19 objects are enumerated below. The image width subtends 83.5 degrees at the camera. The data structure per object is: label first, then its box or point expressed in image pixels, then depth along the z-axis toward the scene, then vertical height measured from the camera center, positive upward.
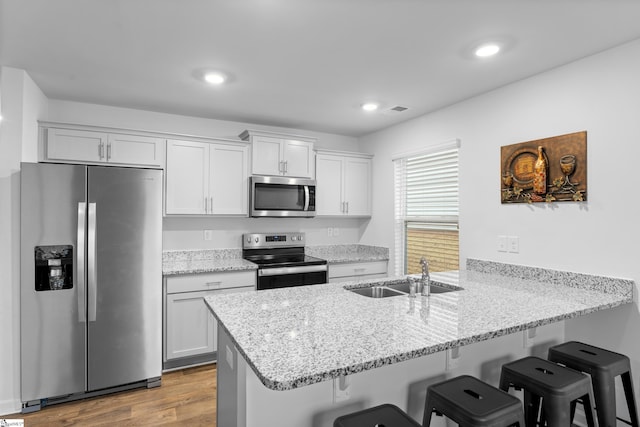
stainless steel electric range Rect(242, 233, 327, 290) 3.34 -0.41
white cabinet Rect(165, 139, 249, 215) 3.31 +0.40
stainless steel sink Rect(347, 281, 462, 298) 2.29 -0.46
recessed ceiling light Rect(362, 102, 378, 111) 3.22 +1.03
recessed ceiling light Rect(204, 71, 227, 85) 2.55 +1.03
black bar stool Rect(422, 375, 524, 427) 1.30 -0.70
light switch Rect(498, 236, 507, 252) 2.75 -0.19
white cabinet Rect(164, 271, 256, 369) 3.01 -0.83
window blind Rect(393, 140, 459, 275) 3.30 +0.27
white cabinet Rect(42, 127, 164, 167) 2.90 +0.62
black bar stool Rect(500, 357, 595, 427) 1.50 -0.73
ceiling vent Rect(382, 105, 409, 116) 3.32 +1.04
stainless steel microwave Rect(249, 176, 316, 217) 3.62 +0.24
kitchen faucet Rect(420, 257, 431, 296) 2.10 -0.36
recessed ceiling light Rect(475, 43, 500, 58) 2.11 +1.02
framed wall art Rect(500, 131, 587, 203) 2.29 +0.34
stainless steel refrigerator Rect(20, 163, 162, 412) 2.45 -0.44
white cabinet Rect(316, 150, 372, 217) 4.08 +0.42
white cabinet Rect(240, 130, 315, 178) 3.63 +0.69
